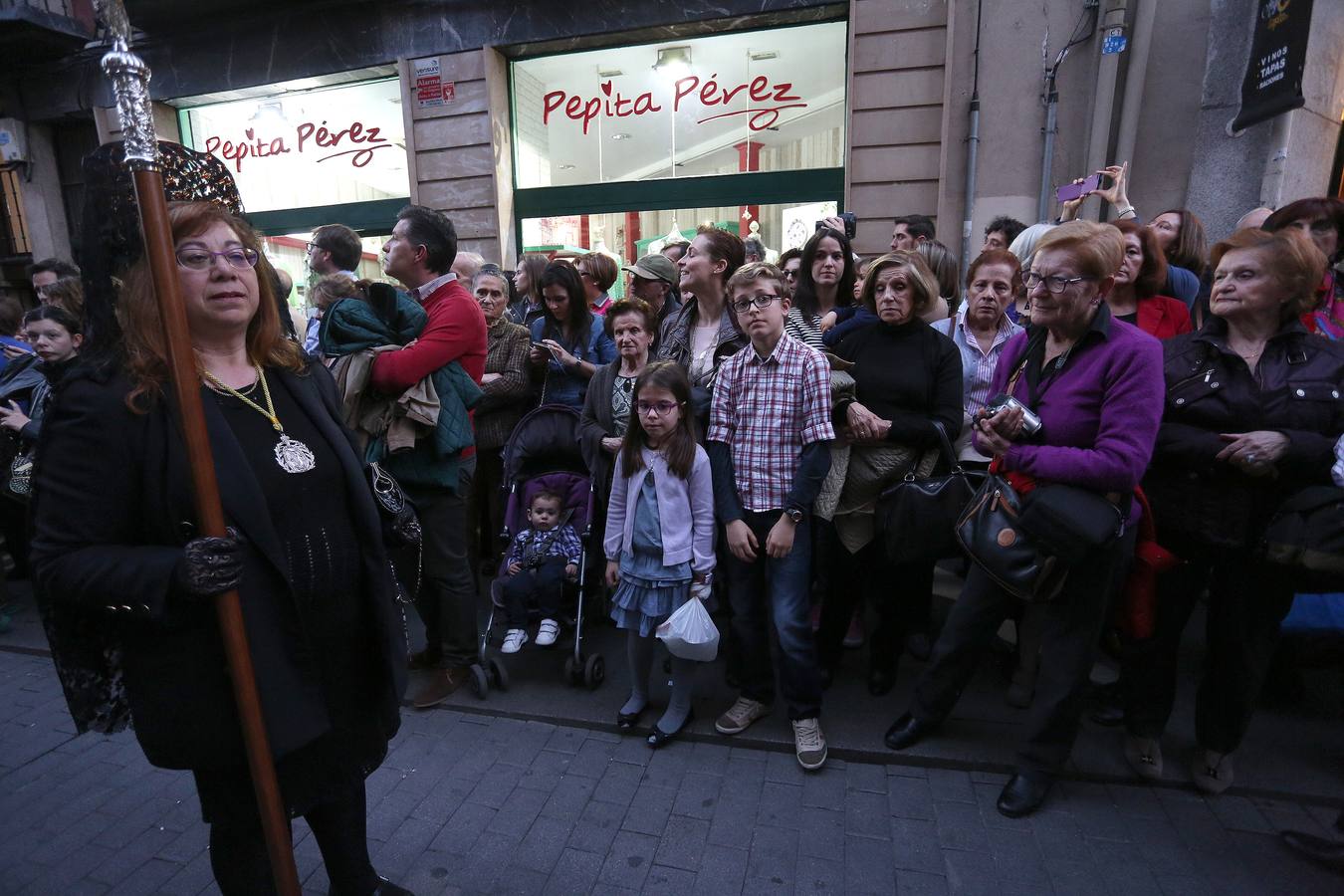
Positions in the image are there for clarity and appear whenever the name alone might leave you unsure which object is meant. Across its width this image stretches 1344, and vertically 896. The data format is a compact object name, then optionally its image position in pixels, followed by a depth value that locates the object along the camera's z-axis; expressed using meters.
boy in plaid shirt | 3.10
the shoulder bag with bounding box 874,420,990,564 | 3.07
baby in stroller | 4.06
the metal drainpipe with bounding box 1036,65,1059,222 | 6.98
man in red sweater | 3.37
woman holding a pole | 1.58
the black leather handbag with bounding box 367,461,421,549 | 2.18
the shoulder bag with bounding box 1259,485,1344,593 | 2.41
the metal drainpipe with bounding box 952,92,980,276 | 7.20
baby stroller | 4.20
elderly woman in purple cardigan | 2.53
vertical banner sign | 5.61
